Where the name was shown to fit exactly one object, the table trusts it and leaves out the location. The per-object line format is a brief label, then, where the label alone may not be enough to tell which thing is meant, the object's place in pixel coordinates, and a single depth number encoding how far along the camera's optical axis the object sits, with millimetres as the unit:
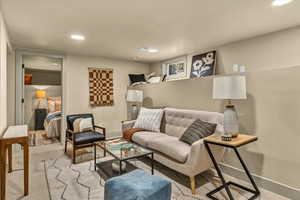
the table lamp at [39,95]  6332
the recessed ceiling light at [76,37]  3002
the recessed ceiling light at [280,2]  1940
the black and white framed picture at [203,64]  3660
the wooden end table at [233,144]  1895
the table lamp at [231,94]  2072
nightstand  6223
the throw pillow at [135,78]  5156
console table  1892
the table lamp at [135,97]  4410
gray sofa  2121
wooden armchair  3074
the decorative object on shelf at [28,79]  6295
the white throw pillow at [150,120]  3398
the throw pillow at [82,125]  3521
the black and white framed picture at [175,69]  4461
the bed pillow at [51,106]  6434
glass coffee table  2318
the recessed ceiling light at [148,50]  3861
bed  4813
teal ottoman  1423
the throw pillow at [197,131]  2408
